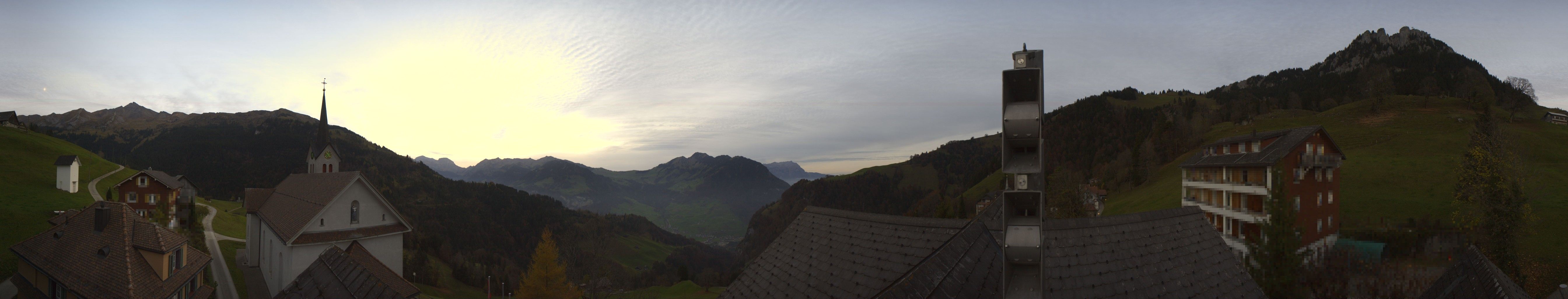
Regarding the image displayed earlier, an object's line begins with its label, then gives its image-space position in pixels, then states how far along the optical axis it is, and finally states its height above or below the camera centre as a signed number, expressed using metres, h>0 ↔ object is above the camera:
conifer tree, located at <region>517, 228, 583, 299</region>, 43.75 -10.26
